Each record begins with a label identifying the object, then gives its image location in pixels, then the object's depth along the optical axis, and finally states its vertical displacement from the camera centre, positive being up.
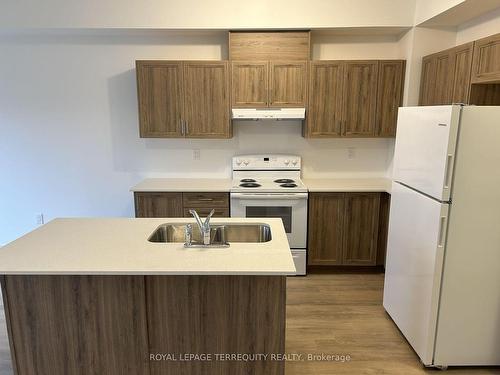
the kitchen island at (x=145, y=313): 1.82 -0.99
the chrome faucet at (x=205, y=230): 2.08 -0.64
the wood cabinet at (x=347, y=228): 3.58 -1.09
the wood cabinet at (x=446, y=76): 2.76 +0.35
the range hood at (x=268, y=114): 3.58 +0.03
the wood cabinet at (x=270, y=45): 3.57 +0.70
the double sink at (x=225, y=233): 2.38 -0.76
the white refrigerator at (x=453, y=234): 2.06 -0.69
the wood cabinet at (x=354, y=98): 3.58 +0.20
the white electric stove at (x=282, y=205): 3.53 -0.85
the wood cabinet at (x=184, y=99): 3.59 +0.18
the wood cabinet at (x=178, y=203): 3.62 -0.86
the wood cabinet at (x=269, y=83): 3.56 +0.33
